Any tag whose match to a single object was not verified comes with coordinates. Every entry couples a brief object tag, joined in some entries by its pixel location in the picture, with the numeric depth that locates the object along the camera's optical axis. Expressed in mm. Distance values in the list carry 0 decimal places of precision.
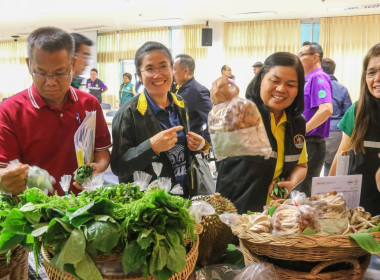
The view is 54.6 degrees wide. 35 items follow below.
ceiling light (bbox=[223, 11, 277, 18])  9025
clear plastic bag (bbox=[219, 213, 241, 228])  1123
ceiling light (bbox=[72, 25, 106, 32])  11365
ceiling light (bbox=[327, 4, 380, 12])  7941
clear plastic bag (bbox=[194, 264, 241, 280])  1100
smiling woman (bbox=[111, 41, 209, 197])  1660
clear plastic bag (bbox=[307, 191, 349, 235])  1061
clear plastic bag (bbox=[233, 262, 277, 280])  996
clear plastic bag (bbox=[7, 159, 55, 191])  1135
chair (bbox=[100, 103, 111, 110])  7924
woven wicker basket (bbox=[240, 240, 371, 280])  1007
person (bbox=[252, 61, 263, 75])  6447
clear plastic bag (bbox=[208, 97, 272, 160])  1159
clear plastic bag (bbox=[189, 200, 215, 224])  979
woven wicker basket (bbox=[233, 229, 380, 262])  970
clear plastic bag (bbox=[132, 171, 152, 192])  1200
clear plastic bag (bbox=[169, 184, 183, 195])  1188
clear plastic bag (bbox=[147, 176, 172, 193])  1142
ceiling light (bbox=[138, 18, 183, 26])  10244
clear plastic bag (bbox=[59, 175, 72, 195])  1183
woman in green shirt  1727
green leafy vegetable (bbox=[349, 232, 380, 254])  972
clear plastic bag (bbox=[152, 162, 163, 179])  1335
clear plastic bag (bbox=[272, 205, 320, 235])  1026
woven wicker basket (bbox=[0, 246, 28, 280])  952
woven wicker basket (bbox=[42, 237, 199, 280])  836
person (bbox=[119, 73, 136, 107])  9922
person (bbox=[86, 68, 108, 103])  9469
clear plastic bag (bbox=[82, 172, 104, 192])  1207
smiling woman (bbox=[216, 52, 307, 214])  1593
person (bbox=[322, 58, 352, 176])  3898
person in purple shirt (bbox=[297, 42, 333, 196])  2898
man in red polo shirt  1413
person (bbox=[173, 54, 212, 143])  3479
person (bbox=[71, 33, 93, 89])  2140
